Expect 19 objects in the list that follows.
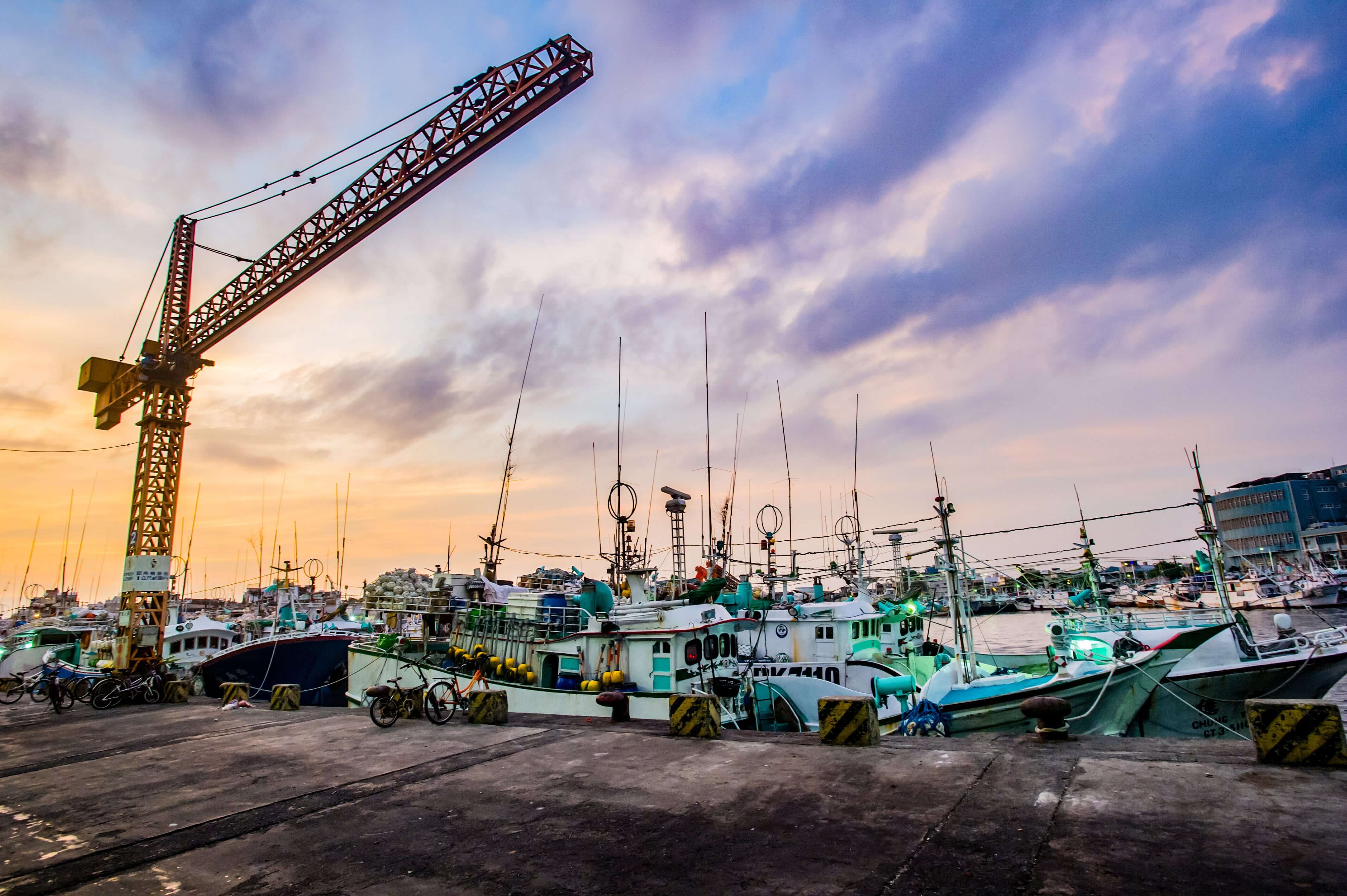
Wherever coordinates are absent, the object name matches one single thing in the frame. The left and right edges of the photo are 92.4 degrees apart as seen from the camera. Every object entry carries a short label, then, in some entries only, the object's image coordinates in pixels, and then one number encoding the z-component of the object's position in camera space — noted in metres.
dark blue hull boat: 30.17
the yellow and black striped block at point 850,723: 9.92
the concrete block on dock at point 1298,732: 7.30
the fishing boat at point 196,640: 34.91
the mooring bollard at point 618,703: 13.29
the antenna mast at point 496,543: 30.44
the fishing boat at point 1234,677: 16.80
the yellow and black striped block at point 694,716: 11.02
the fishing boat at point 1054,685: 16.95
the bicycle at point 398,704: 13.25
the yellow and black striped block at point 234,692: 17.56
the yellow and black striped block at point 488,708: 13.35
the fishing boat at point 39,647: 38.69
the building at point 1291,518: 95.06
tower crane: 26.30
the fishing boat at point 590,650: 19.17
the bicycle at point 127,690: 19.09
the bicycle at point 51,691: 18.17
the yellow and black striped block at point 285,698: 16.44
